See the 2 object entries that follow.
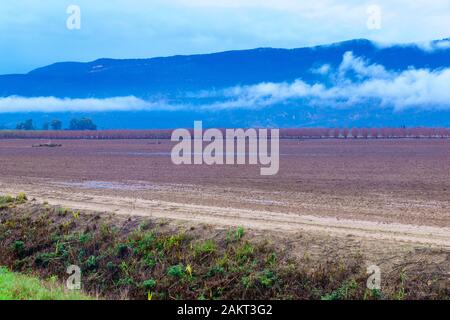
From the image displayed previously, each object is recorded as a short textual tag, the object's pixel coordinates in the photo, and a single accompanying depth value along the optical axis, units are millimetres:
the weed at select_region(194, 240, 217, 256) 16188
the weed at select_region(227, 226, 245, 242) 16422
